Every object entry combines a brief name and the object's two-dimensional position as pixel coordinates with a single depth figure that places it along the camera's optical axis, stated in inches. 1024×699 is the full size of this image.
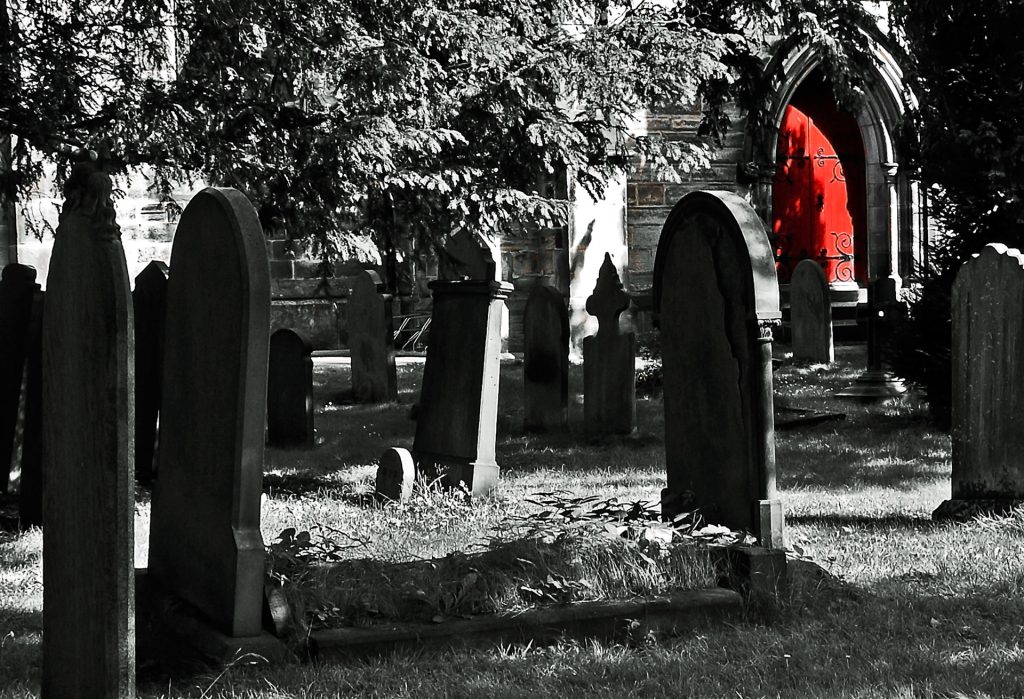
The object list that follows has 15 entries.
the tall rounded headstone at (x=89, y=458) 131.9
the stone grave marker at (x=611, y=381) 419.8
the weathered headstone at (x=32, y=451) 276.7
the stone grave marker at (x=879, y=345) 496.1
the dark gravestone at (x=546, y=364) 435.2
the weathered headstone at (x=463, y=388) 317.1
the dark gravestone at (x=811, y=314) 628.7
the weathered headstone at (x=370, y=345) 509.0
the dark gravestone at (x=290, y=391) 395.5
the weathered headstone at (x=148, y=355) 312.8
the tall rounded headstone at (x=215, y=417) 175.0
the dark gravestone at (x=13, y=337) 303.4
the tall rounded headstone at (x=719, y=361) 223.6
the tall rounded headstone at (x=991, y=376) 273.6
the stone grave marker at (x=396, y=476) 307.1
